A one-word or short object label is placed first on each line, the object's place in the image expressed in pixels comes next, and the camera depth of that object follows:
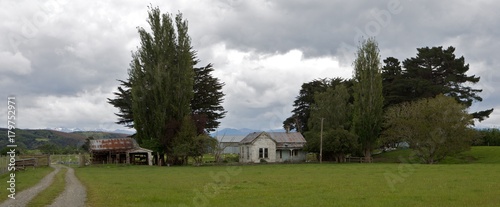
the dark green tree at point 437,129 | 53.81
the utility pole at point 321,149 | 63.53
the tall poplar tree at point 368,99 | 64.38
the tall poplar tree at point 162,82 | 61.16
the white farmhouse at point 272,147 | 69.12
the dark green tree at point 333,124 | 62.88
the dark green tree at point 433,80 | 70.50
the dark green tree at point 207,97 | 76.88
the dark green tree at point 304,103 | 89.94
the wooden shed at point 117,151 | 62.62
